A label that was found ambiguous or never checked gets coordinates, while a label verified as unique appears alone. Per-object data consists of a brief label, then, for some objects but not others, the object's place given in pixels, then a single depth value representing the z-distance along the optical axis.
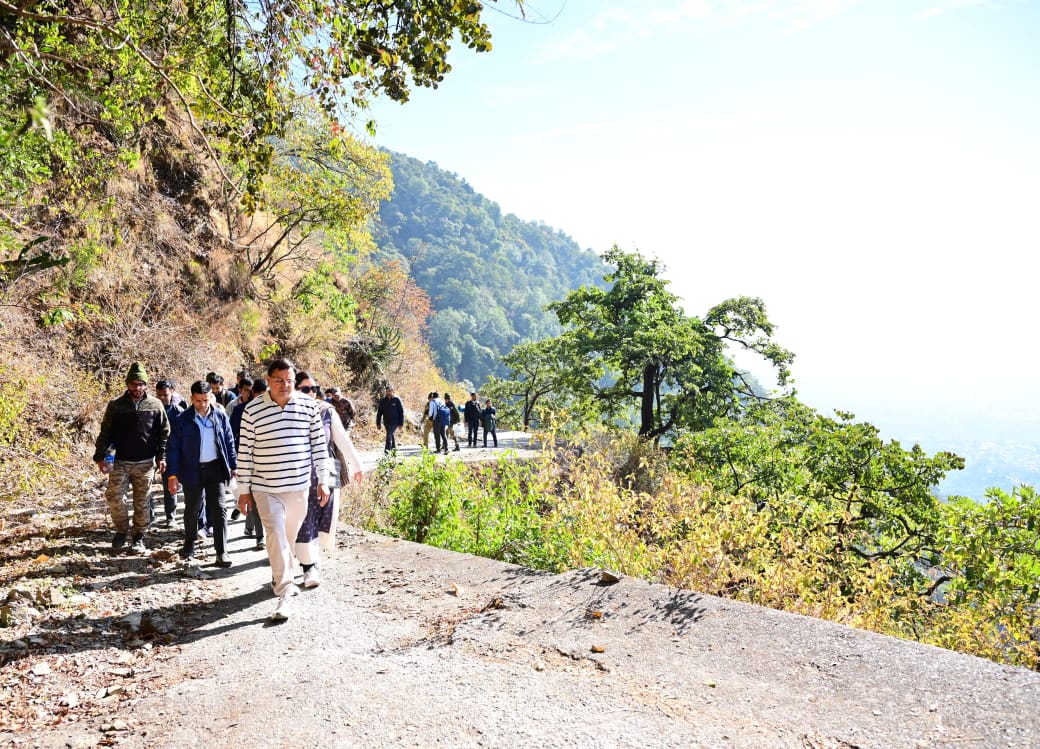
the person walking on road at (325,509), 5.59
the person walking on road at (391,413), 15.70
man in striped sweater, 5.13
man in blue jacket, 6.50
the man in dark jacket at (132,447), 6.68
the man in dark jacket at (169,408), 7.46
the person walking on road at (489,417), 21.64
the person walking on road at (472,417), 21.42
